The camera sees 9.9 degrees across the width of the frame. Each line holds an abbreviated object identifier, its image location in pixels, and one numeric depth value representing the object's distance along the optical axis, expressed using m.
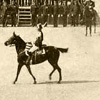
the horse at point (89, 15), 27.60
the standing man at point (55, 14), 29.42
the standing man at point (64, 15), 29.83
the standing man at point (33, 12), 29.28
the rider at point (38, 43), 18.86
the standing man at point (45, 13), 29.42
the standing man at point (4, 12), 29.00
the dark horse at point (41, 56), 19.27
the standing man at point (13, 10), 29.07
